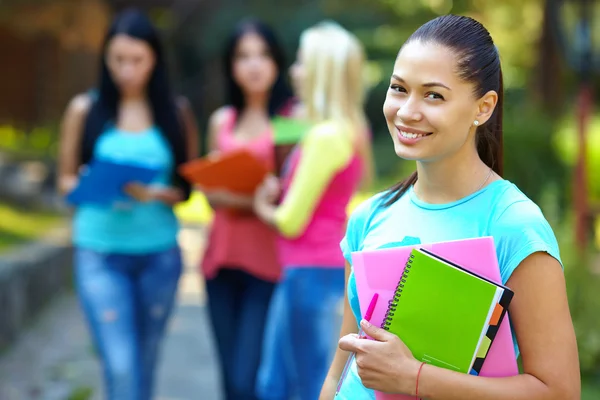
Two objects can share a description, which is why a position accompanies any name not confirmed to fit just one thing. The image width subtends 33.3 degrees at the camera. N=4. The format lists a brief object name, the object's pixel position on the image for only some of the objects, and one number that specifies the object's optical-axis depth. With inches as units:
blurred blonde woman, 153.6
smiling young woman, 75.9
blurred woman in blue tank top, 162.1
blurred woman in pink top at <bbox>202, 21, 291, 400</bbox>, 173.3
